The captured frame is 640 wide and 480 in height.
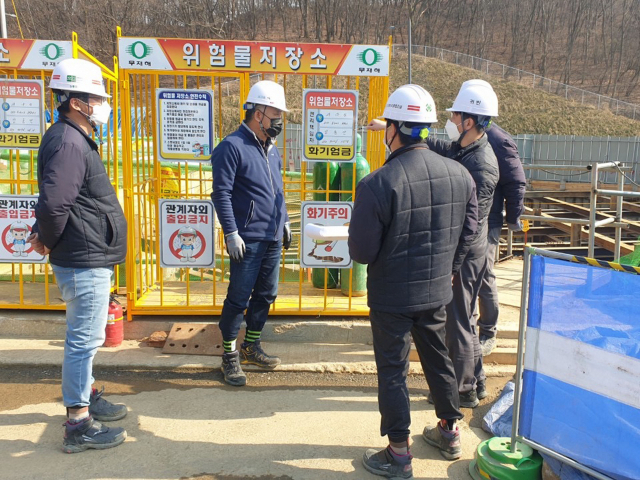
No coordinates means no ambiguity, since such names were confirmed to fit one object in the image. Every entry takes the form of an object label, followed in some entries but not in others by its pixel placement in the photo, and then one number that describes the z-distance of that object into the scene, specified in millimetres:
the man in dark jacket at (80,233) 3289
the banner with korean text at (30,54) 5293
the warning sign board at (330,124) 5195
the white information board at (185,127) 5133
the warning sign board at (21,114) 5266
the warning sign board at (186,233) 5297
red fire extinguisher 5148
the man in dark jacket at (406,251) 3035
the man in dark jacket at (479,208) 4004
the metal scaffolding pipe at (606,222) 5991
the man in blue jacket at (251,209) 4312
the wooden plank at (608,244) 9648
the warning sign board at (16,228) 5449
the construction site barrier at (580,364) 2688
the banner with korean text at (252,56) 5000
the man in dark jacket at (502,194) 4750
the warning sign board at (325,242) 5395
